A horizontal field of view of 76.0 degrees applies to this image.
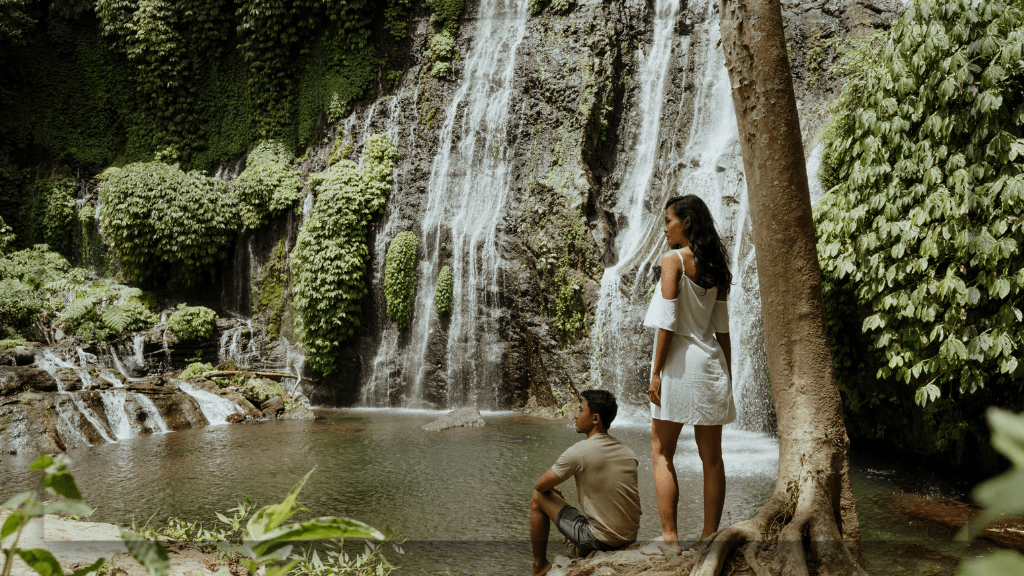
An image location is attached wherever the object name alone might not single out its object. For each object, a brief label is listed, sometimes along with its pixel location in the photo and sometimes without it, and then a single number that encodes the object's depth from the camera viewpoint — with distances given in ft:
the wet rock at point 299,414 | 40.21
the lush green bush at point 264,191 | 54.70
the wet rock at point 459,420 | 34.24
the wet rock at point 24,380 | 35.32
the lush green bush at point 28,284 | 46.60
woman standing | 12.08
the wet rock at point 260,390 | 42.63
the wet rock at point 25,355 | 40.15
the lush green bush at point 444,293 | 45.91
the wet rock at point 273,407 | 40.98
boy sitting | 12.15
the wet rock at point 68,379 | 37.91
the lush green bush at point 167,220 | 53.83
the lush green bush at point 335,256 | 48.11
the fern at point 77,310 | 47.98
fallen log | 45.50
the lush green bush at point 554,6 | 50.31
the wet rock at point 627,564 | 10.63
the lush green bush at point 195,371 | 45.33
